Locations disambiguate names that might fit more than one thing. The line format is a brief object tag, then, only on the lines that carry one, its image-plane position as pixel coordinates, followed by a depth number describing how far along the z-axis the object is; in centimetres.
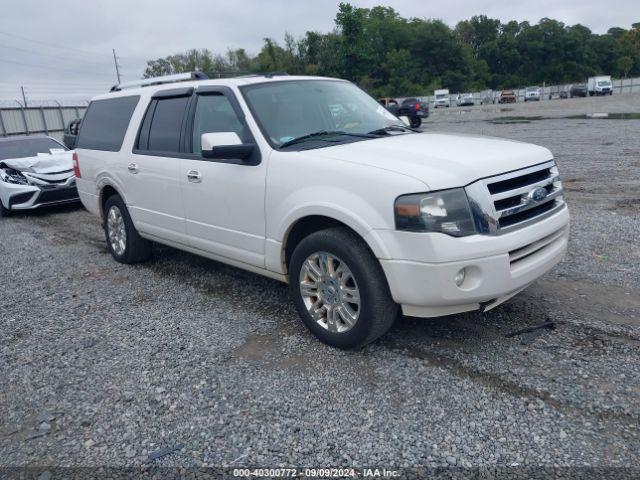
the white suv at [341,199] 337
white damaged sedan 1002
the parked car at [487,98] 6769
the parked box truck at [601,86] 6084
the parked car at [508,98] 6341
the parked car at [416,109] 3177
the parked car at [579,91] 6266
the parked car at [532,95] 6325
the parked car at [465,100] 6425
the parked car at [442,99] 6500
